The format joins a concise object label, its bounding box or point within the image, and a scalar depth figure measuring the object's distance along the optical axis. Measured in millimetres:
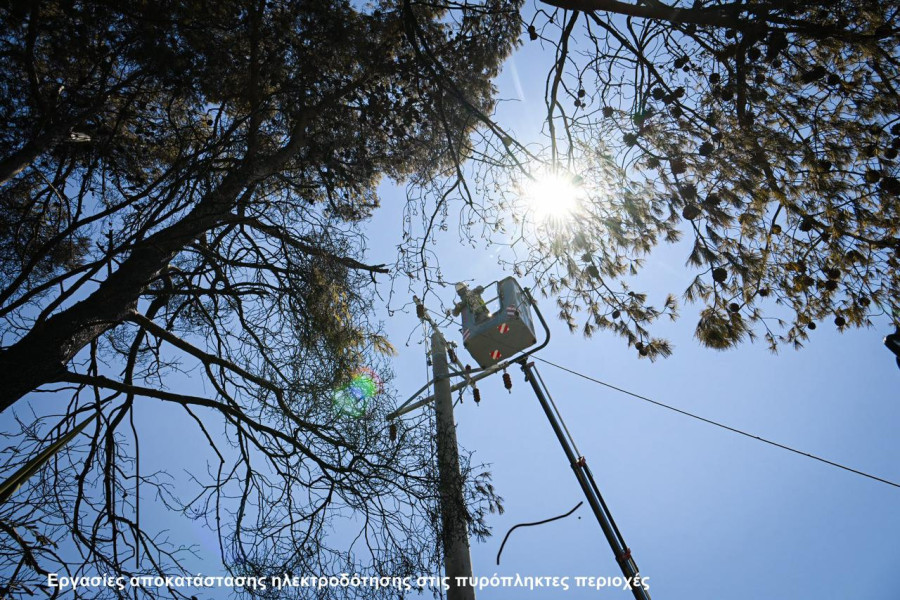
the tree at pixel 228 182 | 3246
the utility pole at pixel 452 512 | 3023
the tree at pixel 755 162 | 2883
